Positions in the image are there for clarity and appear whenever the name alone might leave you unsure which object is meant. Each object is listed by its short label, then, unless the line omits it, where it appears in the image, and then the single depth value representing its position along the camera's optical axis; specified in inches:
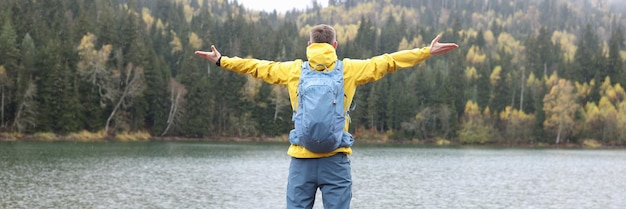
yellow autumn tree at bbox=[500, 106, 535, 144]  4562.0
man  246.5
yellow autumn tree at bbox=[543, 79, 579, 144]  4576.8
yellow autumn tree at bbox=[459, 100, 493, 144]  4534.9
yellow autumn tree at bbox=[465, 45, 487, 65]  6439.5
